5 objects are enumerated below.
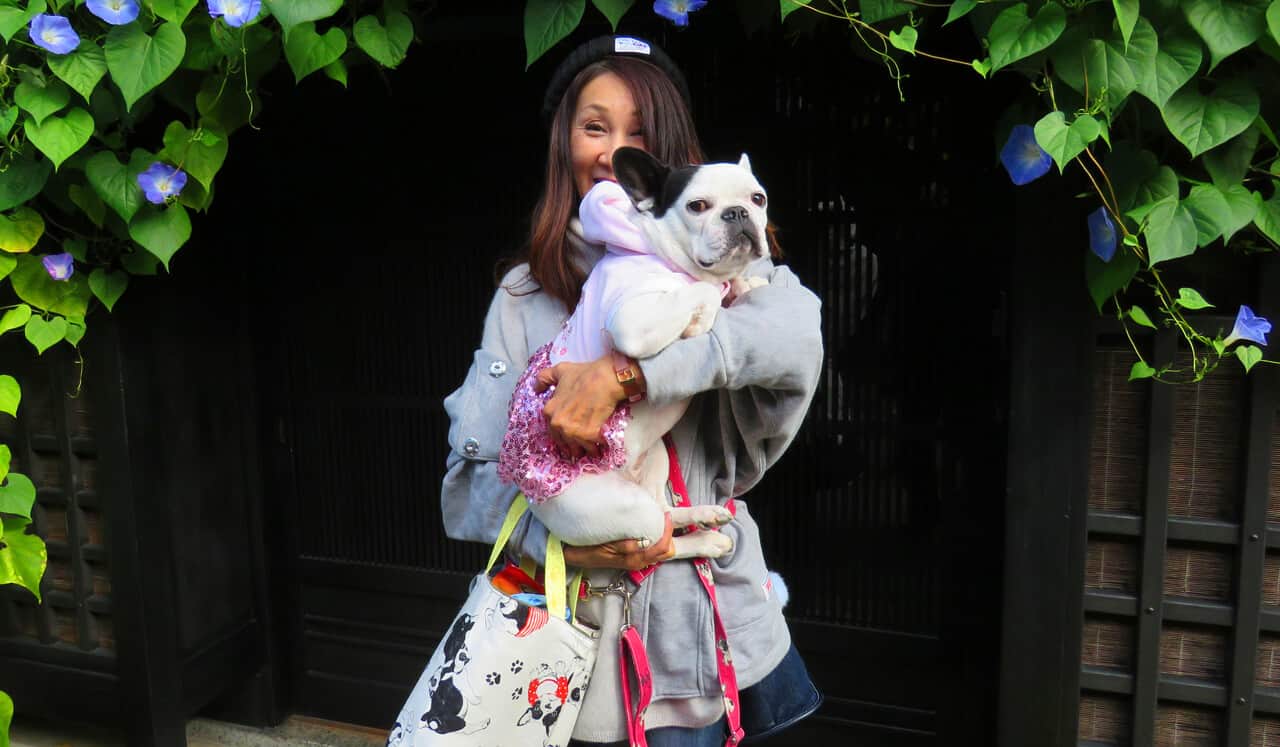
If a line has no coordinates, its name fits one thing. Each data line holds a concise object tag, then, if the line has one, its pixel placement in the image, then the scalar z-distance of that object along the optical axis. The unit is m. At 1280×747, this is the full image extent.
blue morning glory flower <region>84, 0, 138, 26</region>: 1.84
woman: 1.33
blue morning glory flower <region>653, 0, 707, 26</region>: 1.89
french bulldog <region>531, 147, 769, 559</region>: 1.30
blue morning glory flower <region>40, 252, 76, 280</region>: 2.17
